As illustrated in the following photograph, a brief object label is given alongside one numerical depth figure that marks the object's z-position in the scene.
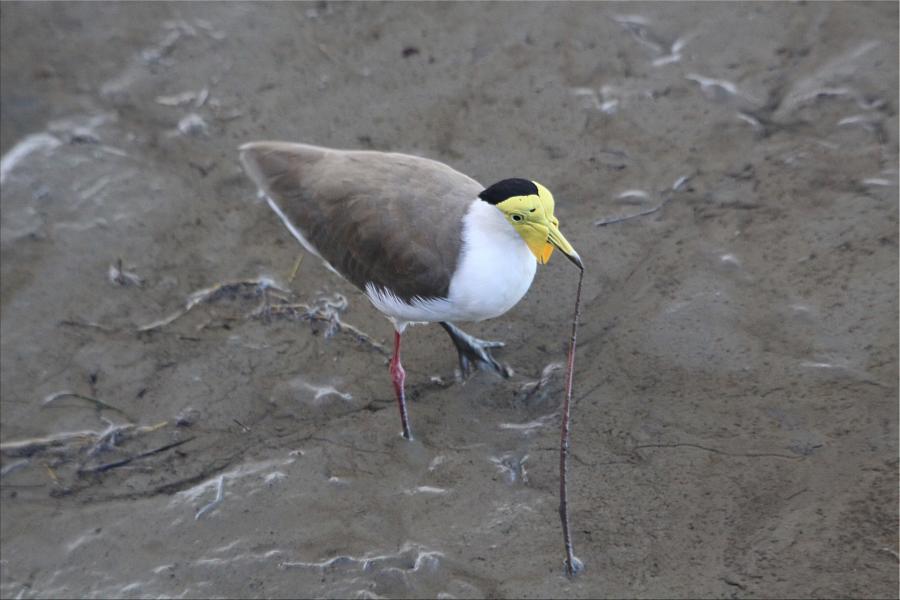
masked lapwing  8.63
